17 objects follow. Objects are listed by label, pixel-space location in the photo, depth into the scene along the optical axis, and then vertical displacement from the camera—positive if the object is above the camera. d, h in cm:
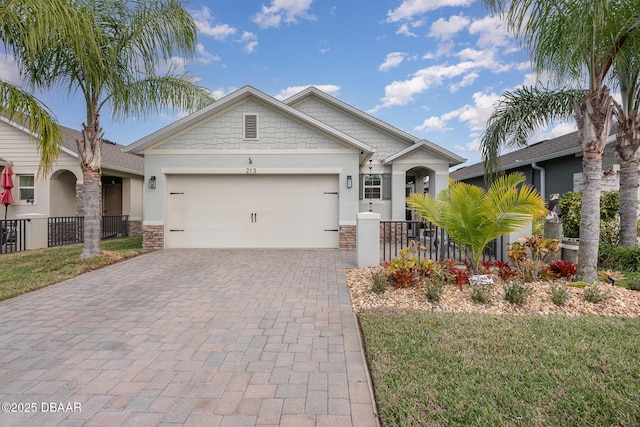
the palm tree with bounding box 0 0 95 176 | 557 +344
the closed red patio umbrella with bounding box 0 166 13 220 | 1127 +107
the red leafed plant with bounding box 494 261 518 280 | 566 -106
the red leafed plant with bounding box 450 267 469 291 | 535 -111
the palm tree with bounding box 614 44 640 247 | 696 +142
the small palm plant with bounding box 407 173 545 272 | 538 +8
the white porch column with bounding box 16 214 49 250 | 1046 -55
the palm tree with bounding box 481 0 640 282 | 515 +287
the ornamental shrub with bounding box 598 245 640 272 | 663 -96
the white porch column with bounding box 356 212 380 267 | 724 -61
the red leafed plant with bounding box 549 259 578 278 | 578 -102
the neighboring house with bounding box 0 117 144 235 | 1298 +188
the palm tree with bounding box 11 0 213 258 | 766 +388
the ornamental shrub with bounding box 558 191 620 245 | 782 +3
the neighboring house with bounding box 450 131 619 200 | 1064 +209
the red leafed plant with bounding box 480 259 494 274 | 587 -101
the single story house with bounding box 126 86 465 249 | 1009 +123
